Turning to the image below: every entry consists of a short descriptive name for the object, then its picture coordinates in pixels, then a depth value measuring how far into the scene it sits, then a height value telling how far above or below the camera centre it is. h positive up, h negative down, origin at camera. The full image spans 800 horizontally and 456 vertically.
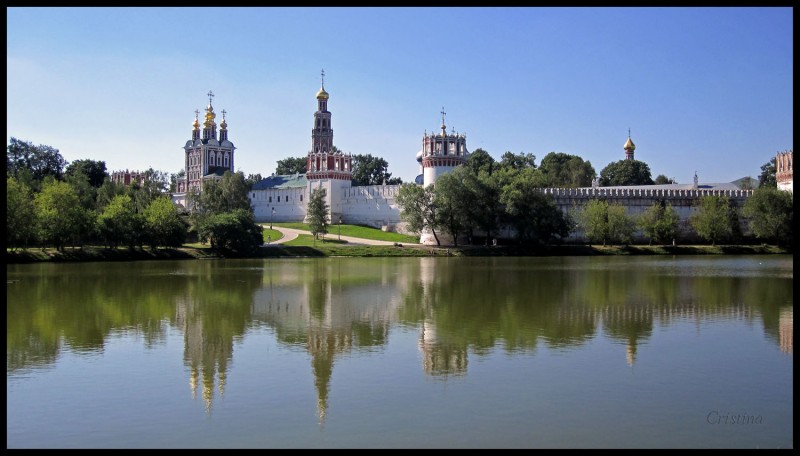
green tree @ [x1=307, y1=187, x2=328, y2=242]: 65.44 +1.46
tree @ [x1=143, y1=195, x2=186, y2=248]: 51.19 +0.60
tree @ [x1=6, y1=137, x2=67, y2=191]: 78.56 +7.38
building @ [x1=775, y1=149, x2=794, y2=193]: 68.62 +5.09
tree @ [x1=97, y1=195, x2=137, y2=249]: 49.72 +0.65
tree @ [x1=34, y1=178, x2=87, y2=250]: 46.00 +1.26
